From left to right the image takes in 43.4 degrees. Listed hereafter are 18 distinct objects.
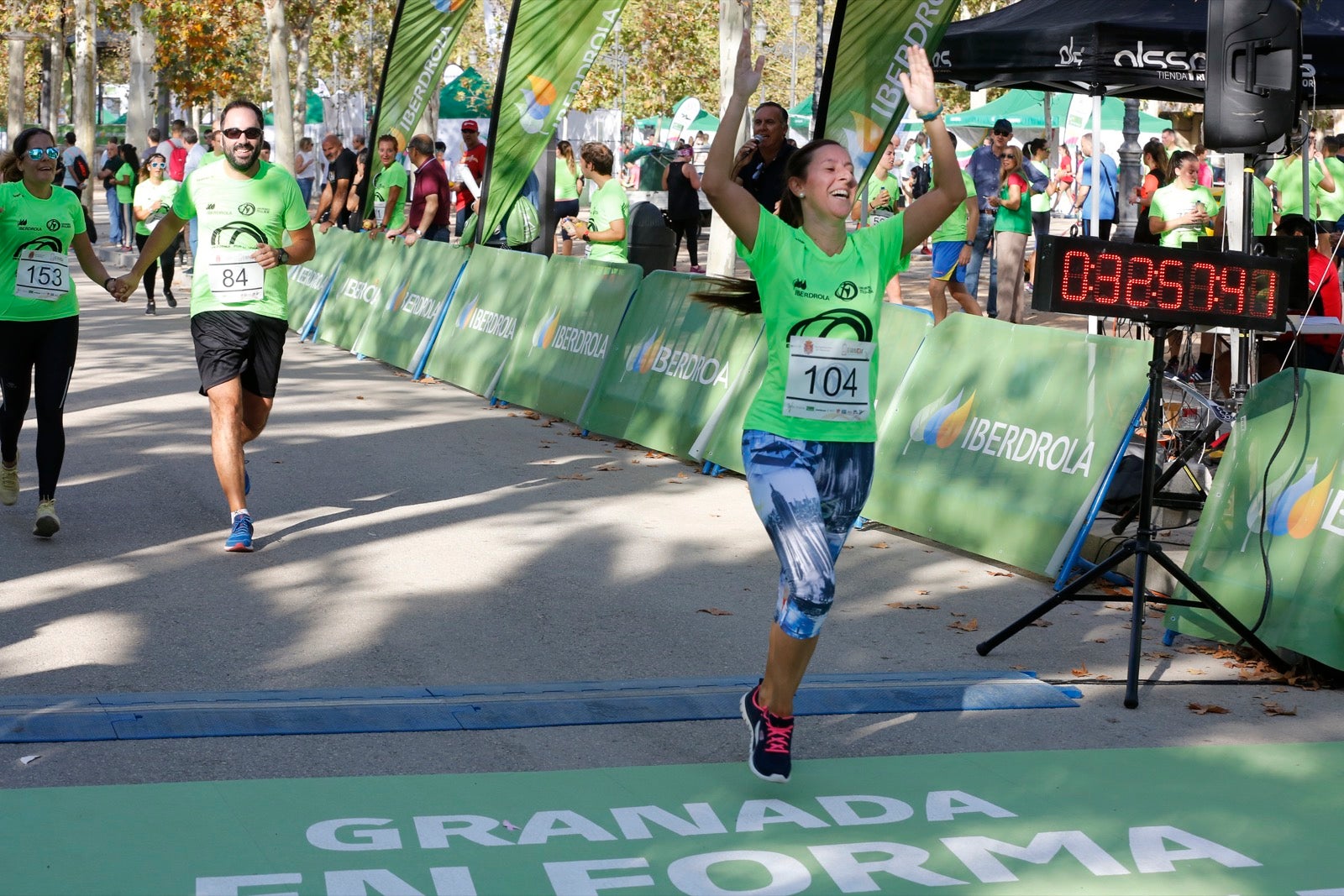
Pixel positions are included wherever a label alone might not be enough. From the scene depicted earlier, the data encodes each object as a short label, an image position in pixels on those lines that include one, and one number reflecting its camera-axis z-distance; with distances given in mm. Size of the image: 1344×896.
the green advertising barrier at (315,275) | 18203
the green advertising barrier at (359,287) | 16625
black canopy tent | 12578
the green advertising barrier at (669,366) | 10742
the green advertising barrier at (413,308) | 15258
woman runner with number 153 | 8414
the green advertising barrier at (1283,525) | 6547
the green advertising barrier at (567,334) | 12180
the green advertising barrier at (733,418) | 10352
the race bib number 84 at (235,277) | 8227
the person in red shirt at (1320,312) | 11273
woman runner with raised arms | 5039
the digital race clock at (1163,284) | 6453
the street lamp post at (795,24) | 45469
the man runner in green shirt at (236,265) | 8203
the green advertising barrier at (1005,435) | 8000
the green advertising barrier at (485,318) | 13688
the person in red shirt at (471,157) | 21969
